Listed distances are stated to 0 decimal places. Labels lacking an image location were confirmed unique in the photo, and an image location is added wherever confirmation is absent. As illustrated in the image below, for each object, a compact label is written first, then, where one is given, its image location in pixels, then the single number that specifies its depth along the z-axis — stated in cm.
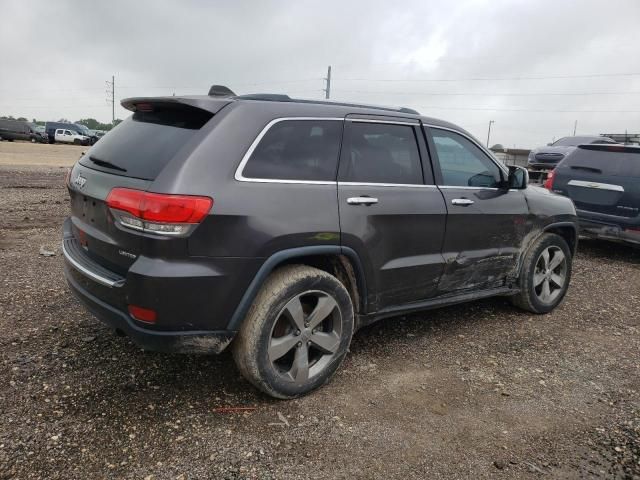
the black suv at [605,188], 702
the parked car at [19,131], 3906
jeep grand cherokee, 272
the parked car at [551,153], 1366
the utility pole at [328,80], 5155
